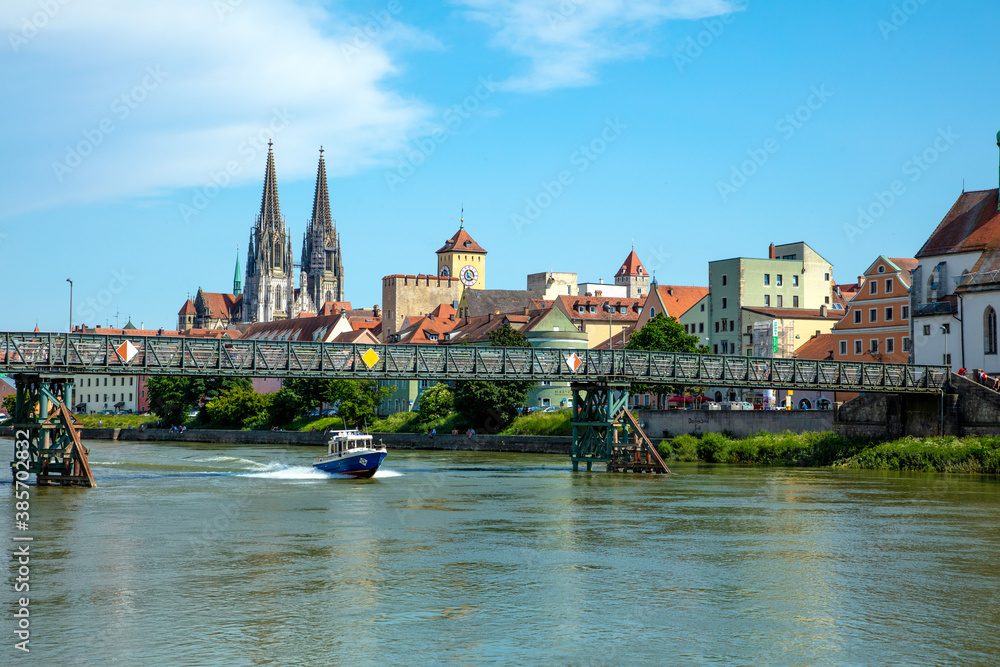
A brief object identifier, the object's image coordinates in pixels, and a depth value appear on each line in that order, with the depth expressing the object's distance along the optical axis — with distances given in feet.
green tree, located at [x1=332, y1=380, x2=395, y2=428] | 412.57
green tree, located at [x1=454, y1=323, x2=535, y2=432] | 343.05
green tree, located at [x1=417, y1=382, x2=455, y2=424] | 374.22
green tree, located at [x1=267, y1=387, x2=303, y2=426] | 444.14
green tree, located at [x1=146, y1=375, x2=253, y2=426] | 485.56
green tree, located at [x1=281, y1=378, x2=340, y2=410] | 425.28
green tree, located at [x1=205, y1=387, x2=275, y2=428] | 456.04
